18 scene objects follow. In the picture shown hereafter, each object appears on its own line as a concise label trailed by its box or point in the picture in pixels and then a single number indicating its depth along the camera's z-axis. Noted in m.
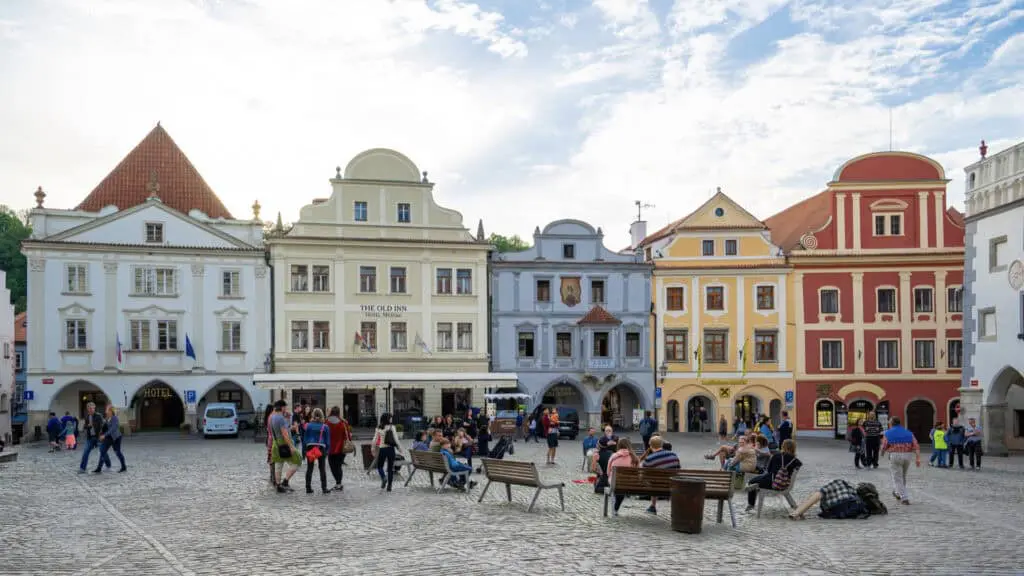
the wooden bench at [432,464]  19.33
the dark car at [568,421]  40.75
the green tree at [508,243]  79.31
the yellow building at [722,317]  48.03
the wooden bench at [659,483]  14.88
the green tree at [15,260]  74.56
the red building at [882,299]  46.81
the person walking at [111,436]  22.88
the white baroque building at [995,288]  33.25
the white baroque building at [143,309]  43.50
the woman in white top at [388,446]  19.36
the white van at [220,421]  40.03
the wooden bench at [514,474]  16.48
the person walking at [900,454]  18.02
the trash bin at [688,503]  14.02
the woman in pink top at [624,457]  17.00
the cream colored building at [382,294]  45.94
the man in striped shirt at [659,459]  16.50
